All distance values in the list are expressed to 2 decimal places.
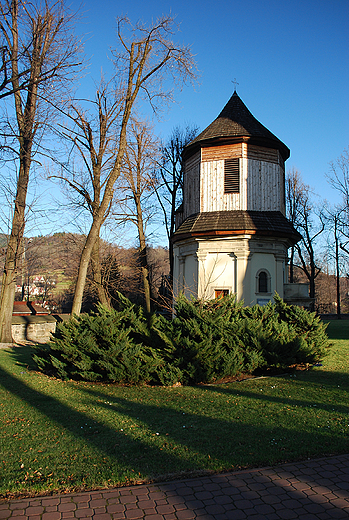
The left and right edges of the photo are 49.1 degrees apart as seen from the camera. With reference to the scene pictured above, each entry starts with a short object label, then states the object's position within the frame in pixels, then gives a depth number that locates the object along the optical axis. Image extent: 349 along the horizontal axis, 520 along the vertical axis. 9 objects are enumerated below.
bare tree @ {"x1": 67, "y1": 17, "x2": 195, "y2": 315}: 13.49
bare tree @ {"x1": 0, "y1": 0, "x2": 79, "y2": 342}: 10.47
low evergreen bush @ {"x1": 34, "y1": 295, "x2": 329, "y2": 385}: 8.79
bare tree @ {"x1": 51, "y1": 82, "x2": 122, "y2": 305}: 14.80
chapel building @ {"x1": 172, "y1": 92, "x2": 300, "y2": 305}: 16.94
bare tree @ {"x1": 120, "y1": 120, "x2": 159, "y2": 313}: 26.06
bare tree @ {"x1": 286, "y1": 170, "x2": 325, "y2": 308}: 39.94
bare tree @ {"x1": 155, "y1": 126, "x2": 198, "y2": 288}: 32.44
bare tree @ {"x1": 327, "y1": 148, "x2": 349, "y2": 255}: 27.83
